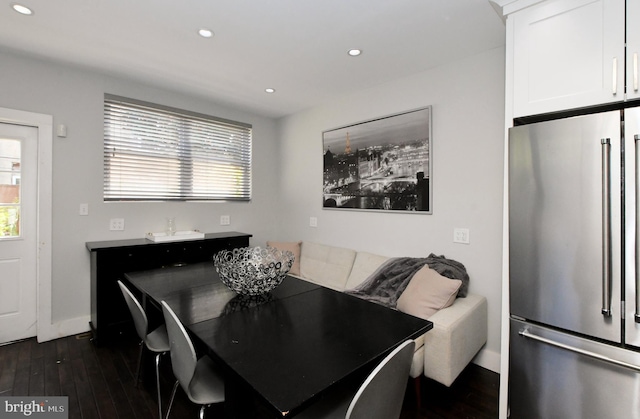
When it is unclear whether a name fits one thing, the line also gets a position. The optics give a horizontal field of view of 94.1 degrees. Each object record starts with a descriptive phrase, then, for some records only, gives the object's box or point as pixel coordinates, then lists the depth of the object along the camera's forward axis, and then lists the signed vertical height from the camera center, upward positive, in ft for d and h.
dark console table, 8.97 -1.90
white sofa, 6.19 -2.81
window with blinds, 10.30 +2.11
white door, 8.80 -0.71
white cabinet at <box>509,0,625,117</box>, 4.64 +2.63
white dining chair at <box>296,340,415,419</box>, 3.09 -2.07
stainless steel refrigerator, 4.35 -0.89
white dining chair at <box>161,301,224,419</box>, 4.24 -2.52
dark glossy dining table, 3.22 -1.80
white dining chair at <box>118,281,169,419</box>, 5.59 -2.54
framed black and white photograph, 9.22 +1.60
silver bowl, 5.58 -1.23
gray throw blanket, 7.99 -1.92
